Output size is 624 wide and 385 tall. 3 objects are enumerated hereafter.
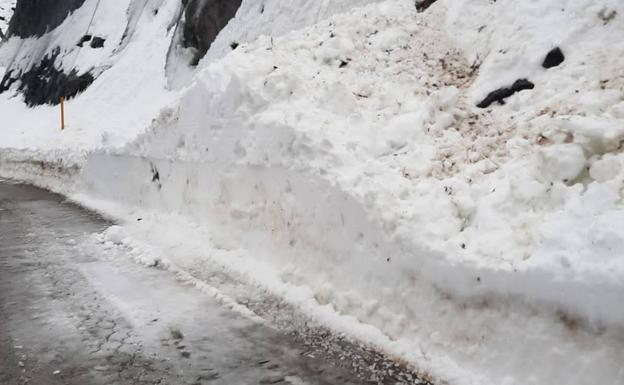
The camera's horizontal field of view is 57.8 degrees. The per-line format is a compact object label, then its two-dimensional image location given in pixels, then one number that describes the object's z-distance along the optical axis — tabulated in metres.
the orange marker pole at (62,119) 22.17
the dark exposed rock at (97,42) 27.79
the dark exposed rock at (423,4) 9.52
